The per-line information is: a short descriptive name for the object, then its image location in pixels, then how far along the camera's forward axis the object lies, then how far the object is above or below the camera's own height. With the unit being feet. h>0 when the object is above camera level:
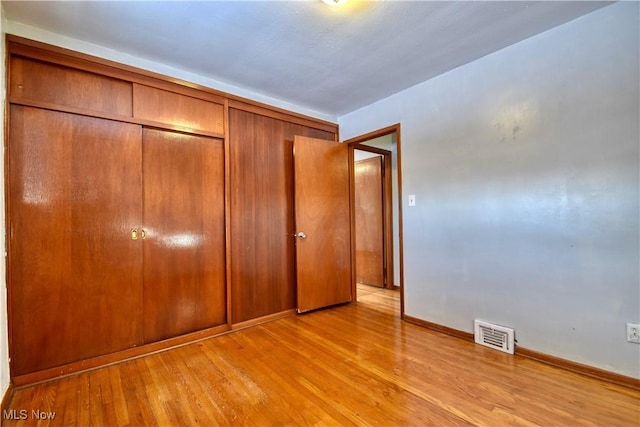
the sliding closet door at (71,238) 6.16 -0.43
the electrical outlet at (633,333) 5.69 -2.48
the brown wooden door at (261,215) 9.34 +0.05
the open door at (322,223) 10.43 -0.28
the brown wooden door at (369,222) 14.87 -0.39
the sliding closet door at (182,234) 7.77 -0.48
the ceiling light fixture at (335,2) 5.58 +4.26
